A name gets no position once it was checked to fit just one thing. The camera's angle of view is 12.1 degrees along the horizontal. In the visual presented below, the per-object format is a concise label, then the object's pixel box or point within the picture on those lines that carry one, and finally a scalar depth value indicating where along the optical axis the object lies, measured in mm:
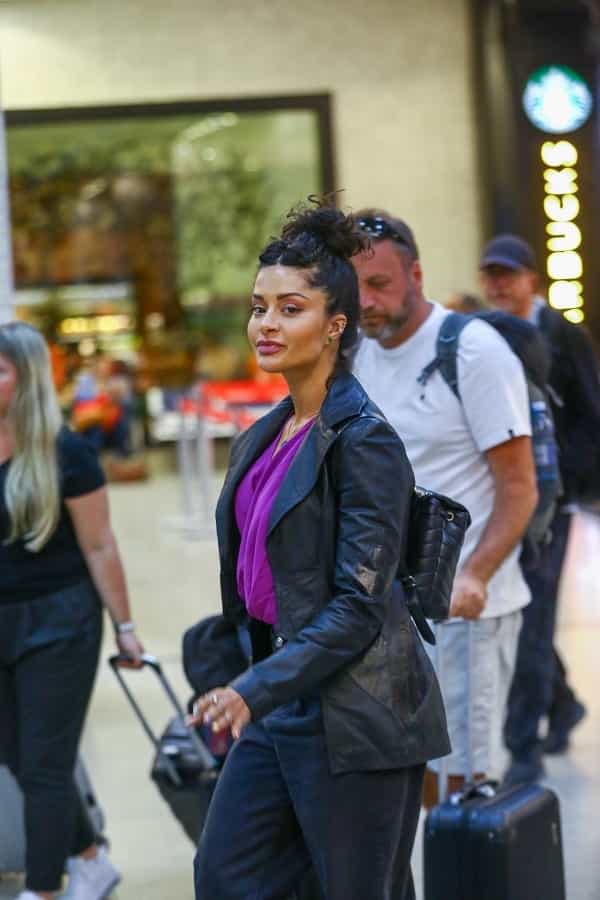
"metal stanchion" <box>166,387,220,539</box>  23239
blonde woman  7813
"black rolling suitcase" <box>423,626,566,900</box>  6746
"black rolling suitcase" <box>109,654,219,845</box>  7719
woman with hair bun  4930
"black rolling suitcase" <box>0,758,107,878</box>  8637
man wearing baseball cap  10166
